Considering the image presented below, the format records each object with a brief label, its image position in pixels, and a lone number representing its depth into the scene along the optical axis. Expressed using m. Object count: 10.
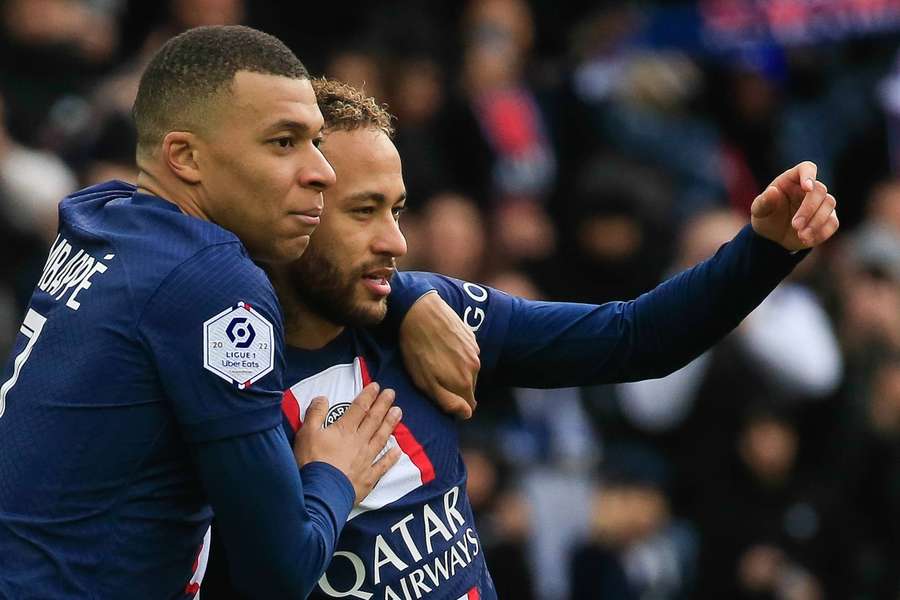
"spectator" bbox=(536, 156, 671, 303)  16.05
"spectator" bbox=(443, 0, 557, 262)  17.52
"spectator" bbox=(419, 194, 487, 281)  15.62
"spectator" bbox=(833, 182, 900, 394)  16.56
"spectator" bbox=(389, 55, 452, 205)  16.70
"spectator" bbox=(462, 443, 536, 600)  13.95
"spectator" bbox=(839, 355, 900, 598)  15.20
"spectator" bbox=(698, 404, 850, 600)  14.48
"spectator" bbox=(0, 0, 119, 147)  14.45
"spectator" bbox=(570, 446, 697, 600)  14.45
